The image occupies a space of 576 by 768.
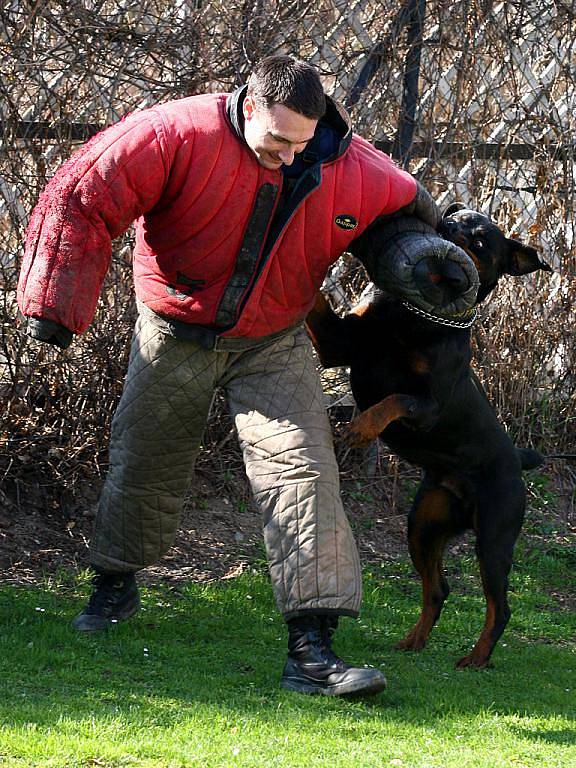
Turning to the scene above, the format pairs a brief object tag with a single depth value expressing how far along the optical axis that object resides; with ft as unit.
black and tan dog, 31.14
